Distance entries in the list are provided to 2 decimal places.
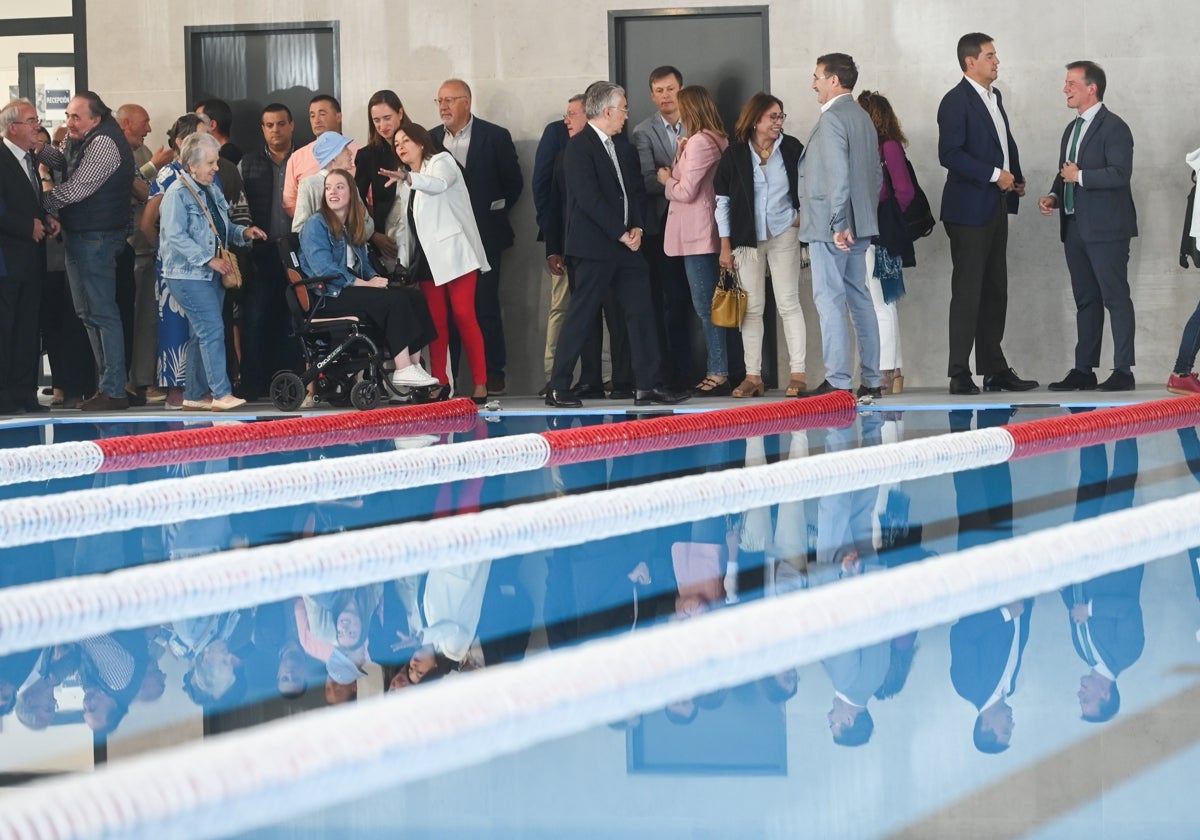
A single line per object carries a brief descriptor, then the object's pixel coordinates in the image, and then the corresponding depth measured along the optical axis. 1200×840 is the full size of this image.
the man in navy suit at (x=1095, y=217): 19.82
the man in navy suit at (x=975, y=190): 19.70
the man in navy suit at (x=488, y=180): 21.56
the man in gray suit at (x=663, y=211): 20.83
